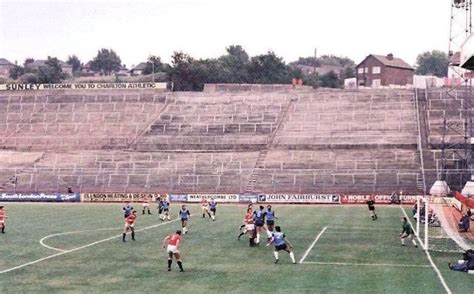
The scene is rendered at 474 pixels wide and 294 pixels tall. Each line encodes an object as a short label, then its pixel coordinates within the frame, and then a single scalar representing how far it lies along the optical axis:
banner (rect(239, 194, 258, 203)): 70.06
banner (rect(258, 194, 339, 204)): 68.69
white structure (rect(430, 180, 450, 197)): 65.21
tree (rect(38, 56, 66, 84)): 153.25
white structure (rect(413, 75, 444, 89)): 113.51
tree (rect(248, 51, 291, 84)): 151.62
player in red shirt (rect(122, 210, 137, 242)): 36.35
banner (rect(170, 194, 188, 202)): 71.00
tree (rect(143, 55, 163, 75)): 158.32
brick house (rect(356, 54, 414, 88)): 156.80
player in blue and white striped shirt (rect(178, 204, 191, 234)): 39.88
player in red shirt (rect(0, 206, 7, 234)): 40.38
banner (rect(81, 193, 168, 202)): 71.44
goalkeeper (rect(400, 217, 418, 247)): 35.09
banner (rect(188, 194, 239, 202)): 70.62
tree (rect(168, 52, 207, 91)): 138.12
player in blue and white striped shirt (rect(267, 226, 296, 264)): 29.32
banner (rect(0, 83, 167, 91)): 108.75
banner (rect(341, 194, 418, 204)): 67.56
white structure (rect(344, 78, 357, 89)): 151.88
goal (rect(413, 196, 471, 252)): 34.47
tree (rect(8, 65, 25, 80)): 191.34
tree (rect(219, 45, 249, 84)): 146.62
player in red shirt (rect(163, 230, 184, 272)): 27.30
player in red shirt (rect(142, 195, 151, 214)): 54.69
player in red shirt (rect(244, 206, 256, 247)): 34.72
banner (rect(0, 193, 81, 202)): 72.31
